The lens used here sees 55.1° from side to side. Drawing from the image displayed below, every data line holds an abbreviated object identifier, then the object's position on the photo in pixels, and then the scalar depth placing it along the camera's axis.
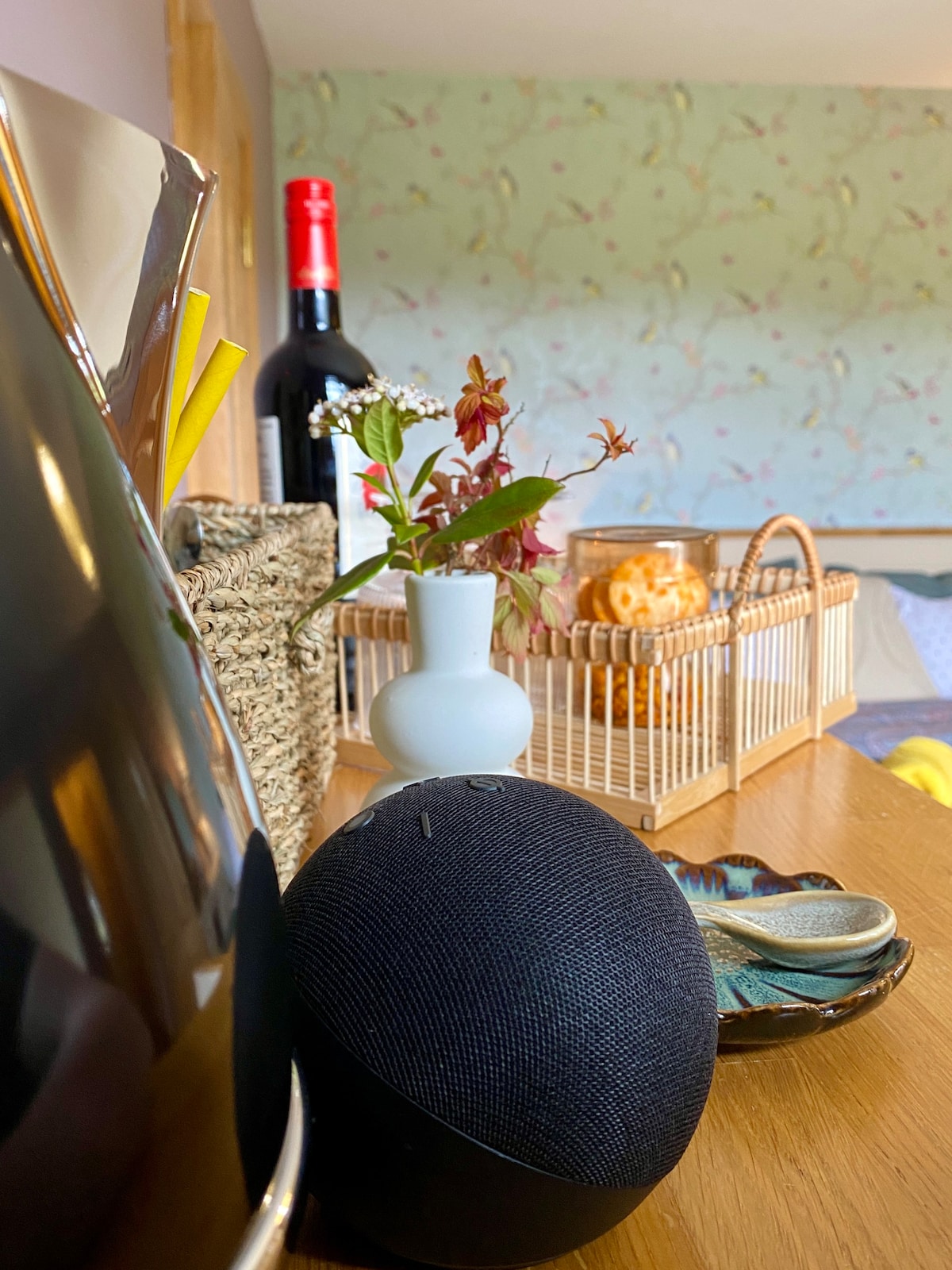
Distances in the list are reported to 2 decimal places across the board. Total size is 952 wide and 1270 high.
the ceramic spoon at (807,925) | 0.41
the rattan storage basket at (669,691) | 0.67
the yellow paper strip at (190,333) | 0.31
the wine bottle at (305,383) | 0.85
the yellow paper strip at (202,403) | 0.37
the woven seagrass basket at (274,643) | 0.41
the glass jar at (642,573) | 0.82
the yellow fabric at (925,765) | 1.05
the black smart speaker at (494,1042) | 0.24
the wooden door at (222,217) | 1.47
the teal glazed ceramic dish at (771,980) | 0.36
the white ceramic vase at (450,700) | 0.48
